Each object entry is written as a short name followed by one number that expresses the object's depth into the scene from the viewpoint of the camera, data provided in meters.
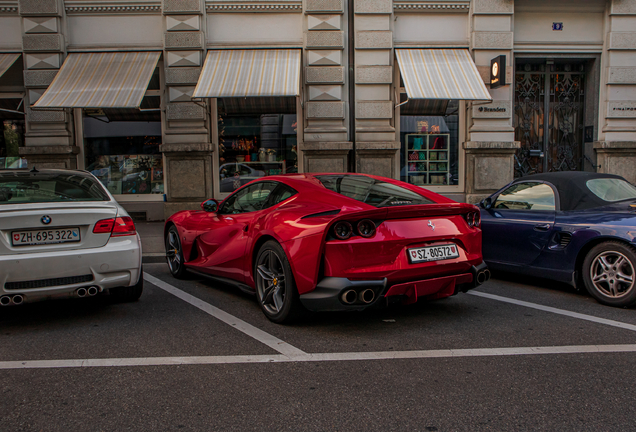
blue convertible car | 5.05
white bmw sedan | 4.27
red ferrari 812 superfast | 4.04
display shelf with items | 13.01
